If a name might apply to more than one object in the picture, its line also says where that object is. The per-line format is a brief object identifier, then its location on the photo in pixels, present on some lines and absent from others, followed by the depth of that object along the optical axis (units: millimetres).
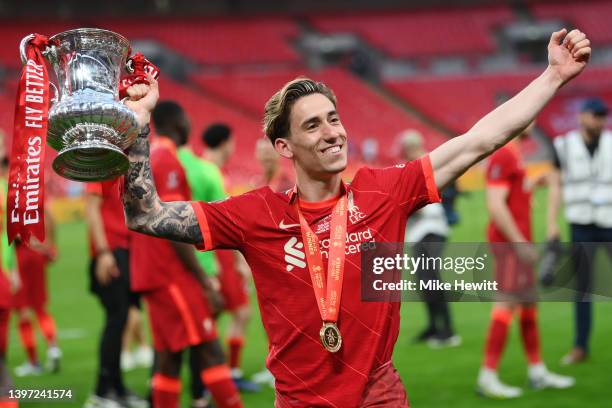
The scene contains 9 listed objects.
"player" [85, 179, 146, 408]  13203
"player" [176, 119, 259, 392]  12312
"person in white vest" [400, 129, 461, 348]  18203
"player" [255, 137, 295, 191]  15602
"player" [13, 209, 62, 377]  16875
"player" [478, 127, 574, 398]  13383
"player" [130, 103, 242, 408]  10906
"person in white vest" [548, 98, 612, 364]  15437
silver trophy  5473
